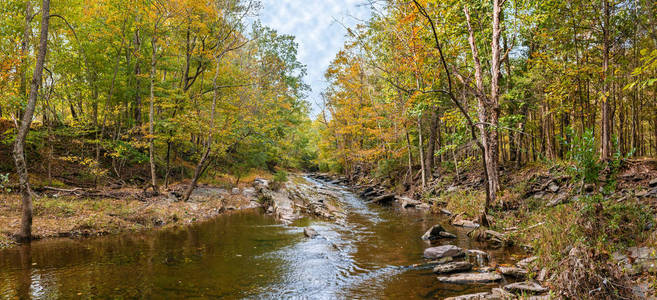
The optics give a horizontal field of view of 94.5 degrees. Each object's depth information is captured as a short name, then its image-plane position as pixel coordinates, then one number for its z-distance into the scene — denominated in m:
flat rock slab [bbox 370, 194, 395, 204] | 19.11
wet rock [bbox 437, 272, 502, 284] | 5.68
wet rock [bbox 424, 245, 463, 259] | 7.32
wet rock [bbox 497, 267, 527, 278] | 5.74
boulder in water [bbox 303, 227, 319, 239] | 10.22
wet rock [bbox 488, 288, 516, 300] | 4.67
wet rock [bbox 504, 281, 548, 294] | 4.80
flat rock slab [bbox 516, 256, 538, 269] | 6.17
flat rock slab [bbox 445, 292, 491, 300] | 4.77
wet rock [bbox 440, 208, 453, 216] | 13.59
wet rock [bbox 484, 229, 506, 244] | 8.34
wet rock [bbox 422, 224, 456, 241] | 9.41
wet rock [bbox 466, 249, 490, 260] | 7.14
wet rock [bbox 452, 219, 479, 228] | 10.94
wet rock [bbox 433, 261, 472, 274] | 6.26
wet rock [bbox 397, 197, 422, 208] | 16.70
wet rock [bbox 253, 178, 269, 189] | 21.81
